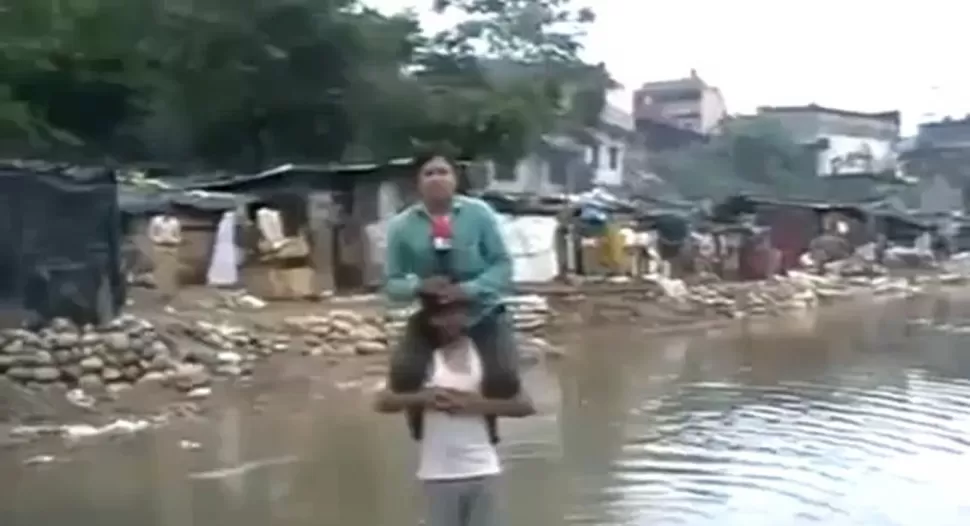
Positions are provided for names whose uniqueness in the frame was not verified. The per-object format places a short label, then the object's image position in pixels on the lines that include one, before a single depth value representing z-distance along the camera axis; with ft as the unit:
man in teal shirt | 15.66
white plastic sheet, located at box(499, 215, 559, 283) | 92.53
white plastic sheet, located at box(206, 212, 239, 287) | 80.48
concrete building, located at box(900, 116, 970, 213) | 193.77
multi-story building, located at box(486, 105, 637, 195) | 132.77
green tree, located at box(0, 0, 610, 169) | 81.35
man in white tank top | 15.67
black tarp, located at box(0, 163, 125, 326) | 52.70
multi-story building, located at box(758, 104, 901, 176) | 195.62
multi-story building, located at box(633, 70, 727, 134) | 219.61
